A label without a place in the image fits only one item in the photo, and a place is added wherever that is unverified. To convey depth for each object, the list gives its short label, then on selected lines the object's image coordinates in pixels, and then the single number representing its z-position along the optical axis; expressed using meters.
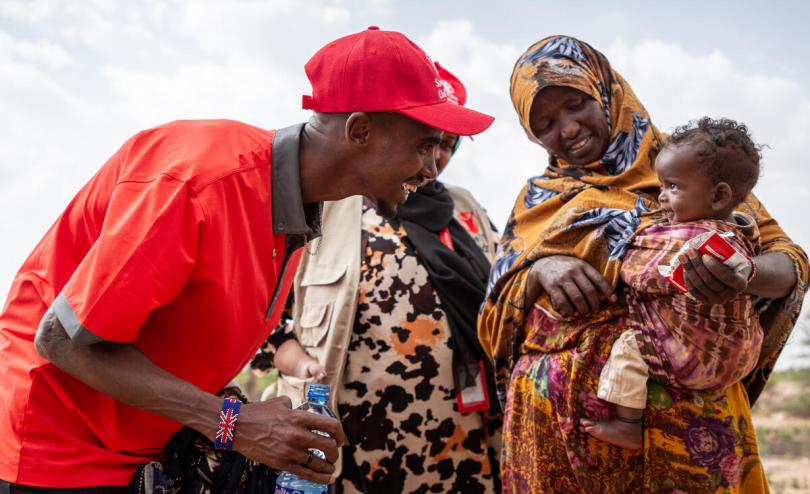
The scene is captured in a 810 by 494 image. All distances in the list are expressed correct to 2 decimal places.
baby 2.26
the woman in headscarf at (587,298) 2.31
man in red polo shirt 1.71
